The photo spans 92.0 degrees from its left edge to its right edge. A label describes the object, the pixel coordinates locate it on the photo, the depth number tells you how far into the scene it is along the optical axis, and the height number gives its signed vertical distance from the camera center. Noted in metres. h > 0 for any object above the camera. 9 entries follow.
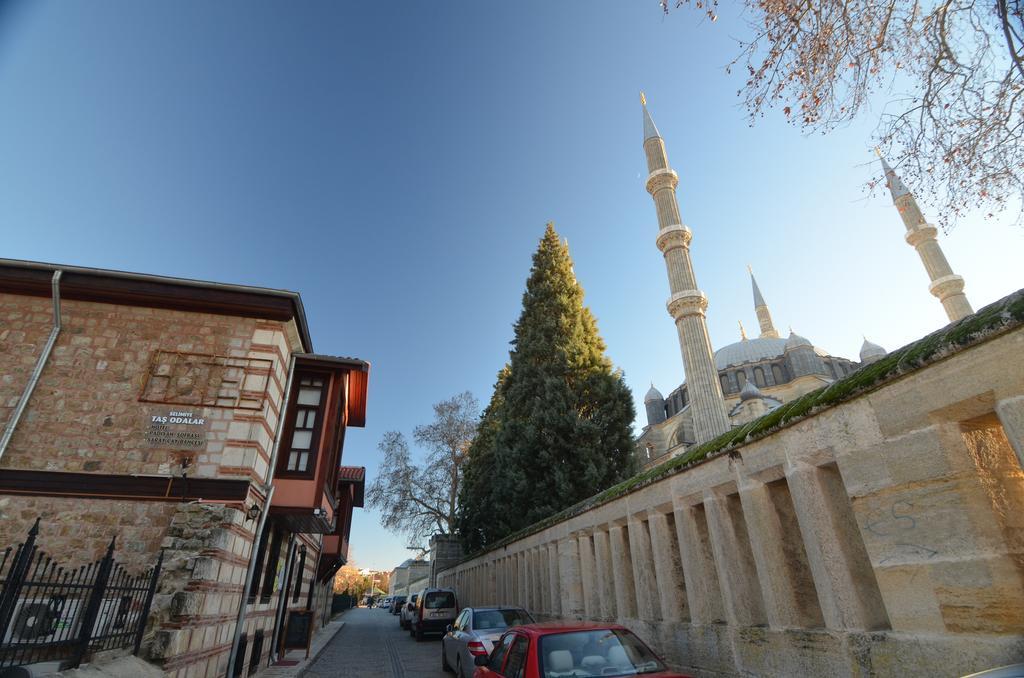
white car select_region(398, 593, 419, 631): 20.84 -0.77
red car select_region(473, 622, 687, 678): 4.25 -0.54
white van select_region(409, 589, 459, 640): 17.62 -0.63
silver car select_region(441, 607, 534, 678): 8.62 -0.73
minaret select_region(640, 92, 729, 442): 30.00 +15.68
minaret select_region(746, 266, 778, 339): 62.03 +30.44
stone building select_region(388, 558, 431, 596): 67.03 +2.37
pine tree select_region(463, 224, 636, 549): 18.70 +5.83
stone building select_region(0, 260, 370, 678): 7.26 +2.50
